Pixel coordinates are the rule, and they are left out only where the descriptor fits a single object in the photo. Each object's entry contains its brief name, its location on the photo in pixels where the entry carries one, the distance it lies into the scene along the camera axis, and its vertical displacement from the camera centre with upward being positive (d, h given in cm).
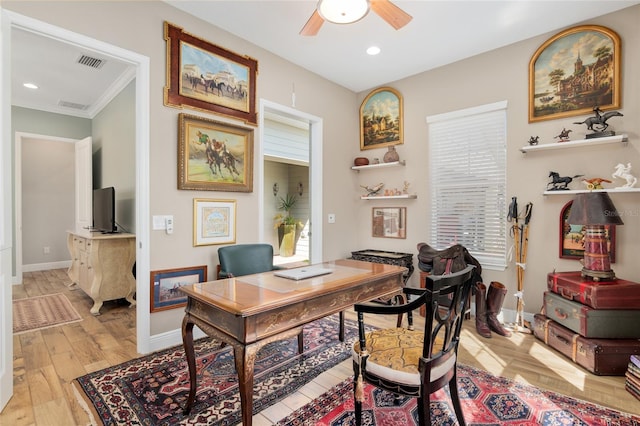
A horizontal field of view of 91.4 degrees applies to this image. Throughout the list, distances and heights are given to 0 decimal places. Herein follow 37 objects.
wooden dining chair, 150 -77
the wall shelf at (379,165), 433 +64
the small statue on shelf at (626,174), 274 +32
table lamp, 250 -10
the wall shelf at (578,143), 283 +65
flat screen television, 433 -1
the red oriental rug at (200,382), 192 -125
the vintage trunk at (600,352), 236 -111
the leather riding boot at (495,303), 327 -98
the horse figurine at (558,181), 309 +29
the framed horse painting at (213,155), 299 +57
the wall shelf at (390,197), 424 +19
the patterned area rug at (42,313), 344 -126
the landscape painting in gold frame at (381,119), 448 +136
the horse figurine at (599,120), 283 +84
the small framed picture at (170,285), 283 -70
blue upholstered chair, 286 -48
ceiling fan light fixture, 209 +138
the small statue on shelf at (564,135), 313 +75
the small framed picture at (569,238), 309 -28
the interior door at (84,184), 494 +43
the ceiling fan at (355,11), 210 +139
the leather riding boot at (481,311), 320 -106
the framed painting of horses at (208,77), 292 +135
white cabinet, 388 -73
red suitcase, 248 -67
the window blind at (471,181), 363 +36
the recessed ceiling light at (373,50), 362 +188
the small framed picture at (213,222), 311 -12
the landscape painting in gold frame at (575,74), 297 +138
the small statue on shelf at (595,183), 285 +25
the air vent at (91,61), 380 +185
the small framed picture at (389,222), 443 -17
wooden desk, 151 -55
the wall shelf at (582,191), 270 +18
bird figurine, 464 +32
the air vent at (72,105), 537 +185
